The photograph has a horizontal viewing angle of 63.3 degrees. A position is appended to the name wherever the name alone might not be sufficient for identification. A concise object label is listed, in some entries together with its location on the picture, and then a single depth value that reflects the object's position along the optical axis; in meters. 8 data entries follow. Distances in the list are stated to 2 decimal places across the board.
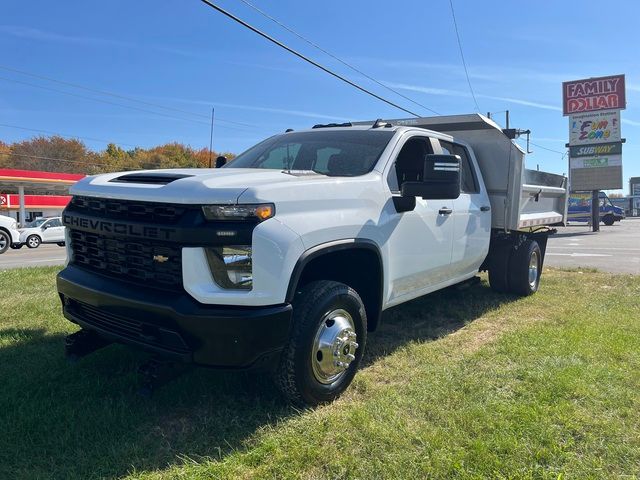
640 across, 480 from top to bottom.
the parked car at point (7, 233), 18.50
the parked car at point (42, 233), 22.76
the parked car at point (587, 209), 39.16
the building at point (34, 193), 35.19
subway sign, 31.58
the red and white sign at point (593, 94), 30.91
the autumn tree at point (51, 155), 65.50
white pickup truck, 2.88
